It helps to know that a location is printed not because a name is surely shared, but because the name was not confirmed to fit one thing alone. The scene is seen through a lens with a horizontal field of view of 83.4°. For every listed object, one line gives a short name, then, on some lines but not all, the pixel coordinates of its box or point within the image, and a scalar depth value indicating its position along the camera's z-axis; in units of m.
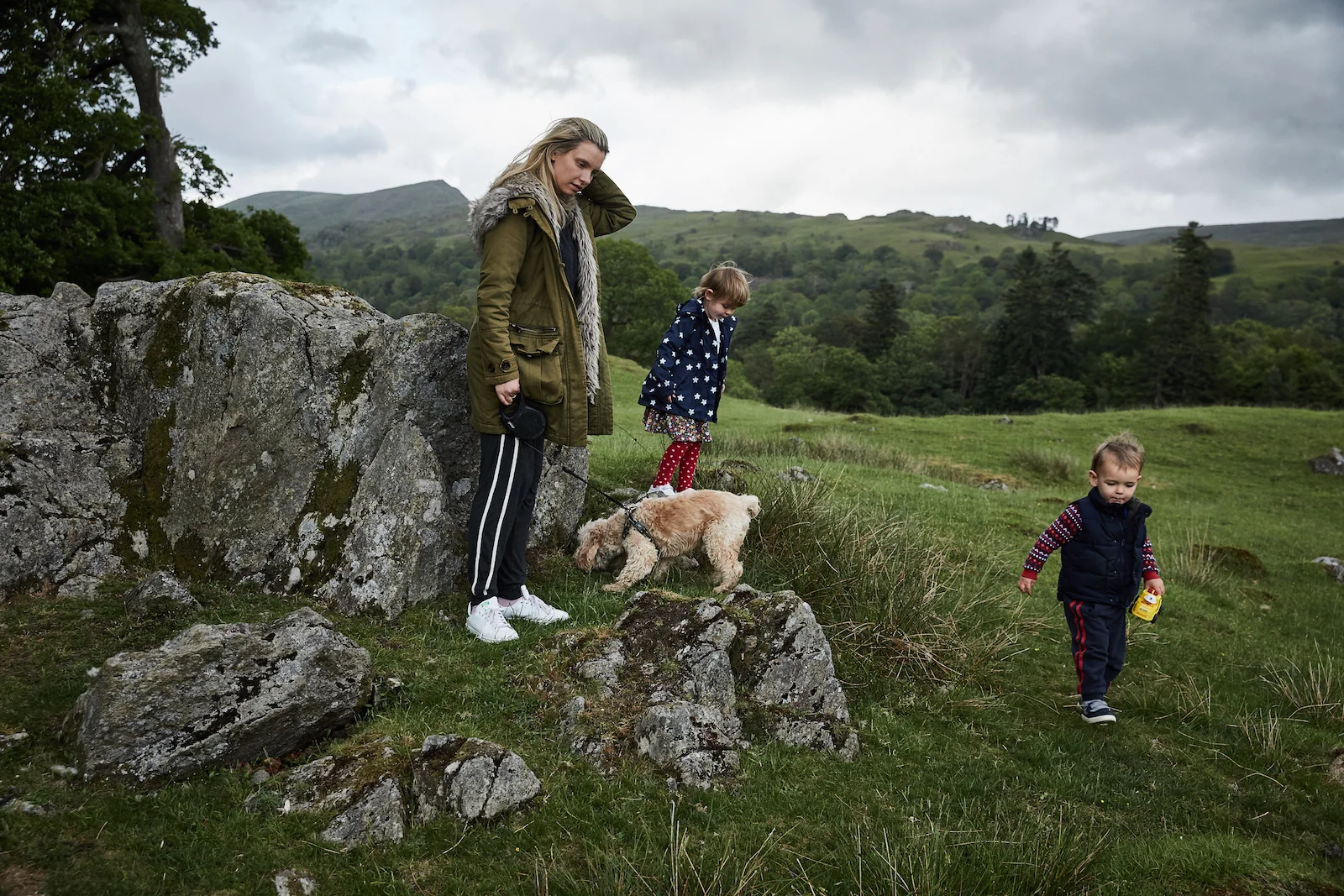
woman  5.41
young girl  8.41
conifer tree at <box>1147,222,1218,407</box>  65.31
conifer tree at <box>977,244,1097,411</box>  74.19
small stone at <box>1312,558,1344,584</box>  12.17
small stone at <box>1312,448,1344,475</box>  23.38
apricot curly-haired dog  6.76
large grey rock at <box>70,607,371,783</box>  3.81
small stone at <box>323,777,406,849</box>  3.62
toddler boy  5.80
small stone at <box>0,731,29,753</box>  3.92
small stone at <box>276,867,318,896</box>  3.27
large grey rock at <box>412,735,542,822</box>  3.79
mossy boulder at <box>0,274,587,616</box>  5.98
